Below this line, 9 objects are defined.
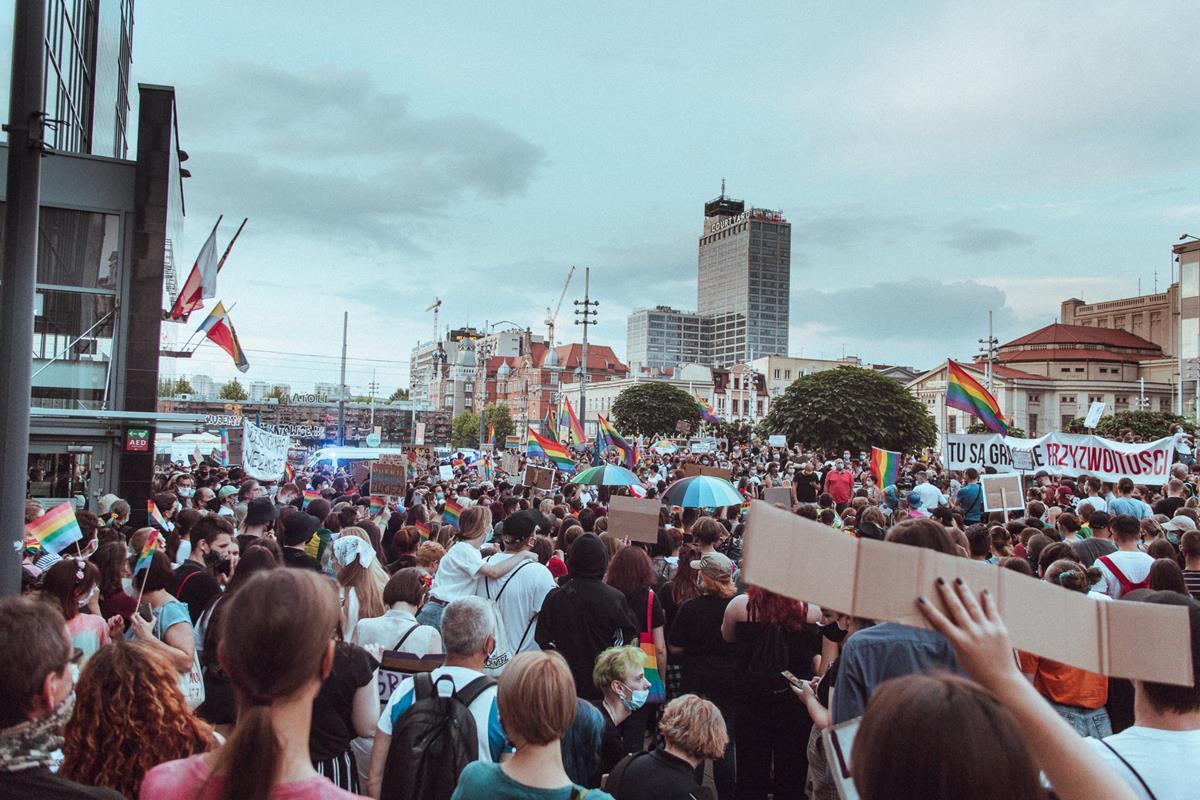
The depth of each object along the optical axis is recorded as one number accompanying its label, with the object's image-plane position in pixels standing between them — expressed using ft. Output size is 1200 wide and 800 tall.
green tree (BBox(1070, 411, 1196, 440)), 181.27
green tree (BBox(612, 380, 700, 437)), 294.46
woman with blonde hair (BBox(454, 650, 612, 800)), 10.19
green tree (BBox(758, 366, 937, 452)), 175.73
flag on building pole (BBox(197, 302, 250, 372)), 68.69
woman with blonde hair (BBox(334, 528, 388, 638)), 19.60
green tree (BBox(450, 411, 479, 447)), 427.74
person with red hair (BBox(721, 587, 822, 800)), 18.25
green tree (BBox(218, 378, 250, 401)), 478.18
